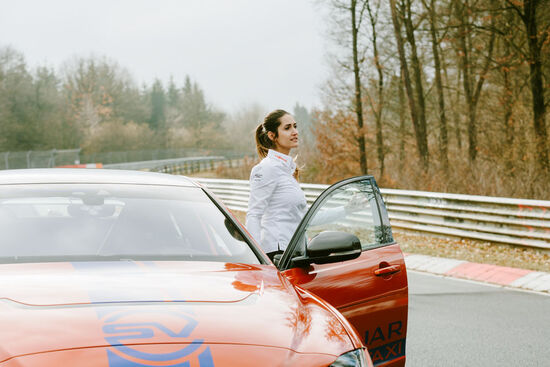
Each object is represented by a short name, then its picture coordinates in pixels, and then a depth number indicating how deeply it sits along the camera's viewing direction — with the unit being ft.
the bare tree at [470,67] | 77.77
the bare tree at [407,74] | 90.99
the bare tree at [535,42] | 65.41
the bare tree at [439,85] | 80.64
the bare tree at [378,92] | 103.14
